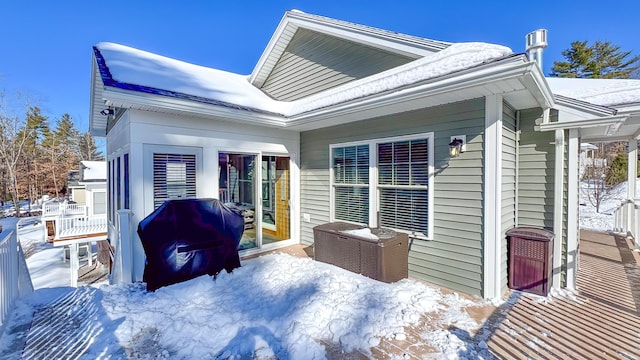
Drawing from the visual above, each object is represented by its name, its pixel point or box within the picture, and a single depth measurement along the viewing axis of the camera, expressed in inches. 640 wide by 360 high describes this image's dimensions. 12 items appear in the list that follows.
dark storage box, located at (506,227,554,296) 136.3
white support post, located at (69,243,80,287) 319.3
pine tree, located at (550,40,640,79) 676.7
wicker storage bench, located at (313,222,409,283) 147.4
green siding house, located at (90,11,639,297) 133.7
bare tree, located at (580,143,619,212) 454.3
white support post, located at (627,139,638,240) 223.1
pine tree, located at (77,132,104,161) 973.9
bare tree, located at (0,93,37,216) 701.3
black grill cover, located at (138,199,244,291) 135.7
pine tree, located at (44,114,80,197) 859.4
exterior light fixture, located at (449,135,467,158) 140.6
